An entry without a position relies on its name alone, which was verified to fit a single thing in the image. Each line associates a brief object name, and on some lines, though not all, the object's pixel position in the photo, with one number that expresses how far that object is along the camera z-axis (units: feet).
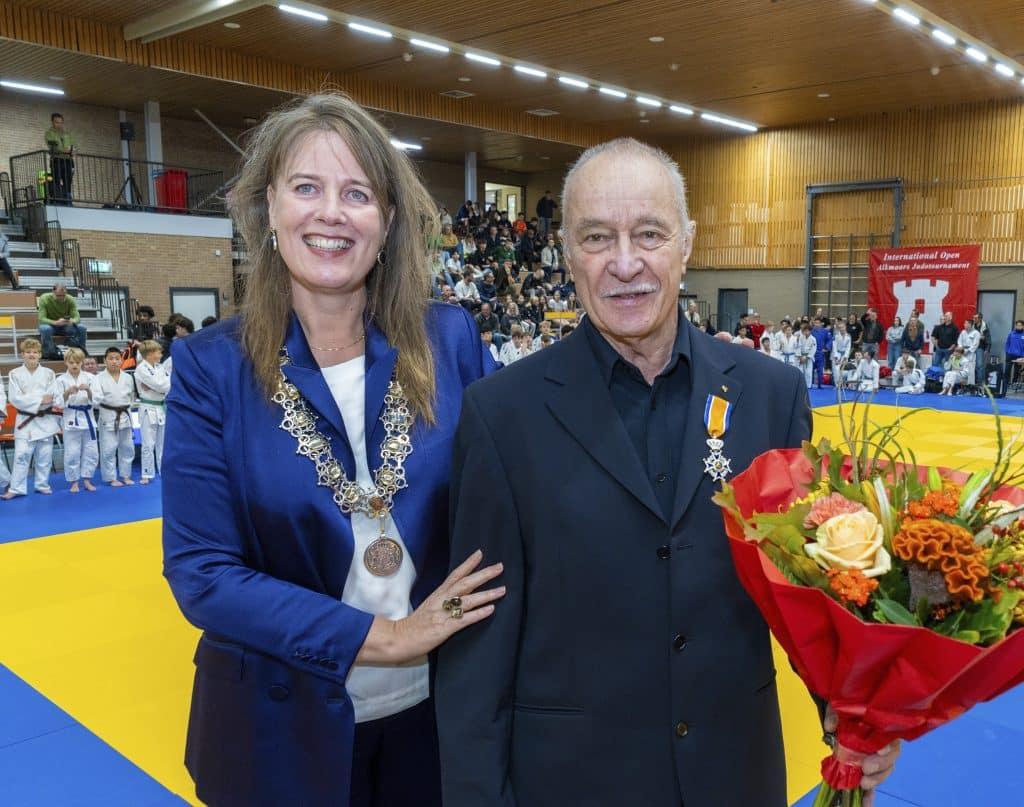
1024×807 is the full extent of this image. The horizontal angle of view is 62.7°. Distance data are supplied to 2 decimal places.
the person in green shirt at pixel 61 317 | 44.11
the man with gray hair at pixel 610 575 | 5.11
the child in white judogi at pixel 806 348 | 65.77
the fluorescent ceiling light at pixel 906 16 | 48.47
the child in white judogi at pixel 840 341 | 66.59
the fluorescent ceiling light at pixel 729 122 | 77.00
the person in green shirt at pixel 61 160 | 54.70
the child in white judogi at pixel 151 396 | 31.78
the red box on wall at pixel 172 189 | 61.31
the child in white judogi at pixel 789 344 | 65.77
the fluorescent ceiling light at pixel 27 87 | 57.78
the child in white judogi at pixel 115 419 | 31.50
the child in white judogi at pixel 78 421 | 30.58
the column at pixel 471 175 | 84.33
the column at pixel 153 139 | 61.87
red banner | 68.95
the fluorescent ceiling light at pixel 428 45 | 52.34
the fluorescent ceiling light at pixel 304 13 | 45.52
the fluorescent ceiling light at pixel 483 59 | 56.29
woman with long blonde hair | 5.45
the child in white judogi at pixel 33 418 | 29.37
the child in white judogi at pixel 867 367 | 60.03
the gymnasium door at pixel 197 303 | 59.52
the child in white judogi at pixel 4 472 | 30.81
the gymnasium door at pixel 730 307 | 88.69
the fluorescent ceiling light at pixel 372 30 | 49.24
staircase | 42.96
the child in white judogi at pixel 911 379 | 62.13
